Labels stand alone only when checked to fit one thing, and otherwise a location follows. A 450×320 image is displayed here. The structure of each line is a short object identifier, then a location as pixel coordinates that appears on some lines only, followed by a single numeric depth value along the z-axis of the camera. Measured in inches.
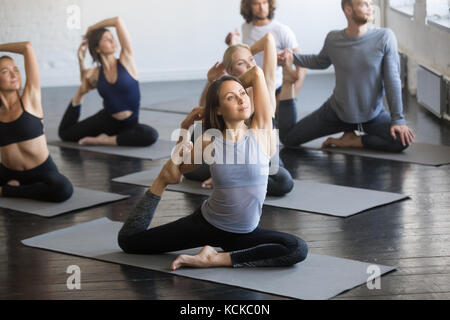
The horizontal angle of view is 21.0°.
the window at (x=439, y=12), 389.4
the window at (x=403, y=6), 473.9
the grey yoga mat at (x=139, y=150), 326.6
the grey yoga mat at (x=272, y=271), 171.6
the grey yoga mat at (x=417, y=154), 293.4
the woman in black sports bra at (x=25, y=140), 249.2
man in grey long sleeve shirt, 302.5
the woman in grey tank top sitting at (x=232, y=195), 181.5
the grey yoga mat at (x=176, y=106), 430.8
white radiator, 374.5
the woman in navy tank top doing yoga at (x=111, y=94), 333.3
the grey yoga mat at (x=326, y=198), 235.4
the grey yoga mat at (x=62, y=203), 247.2
